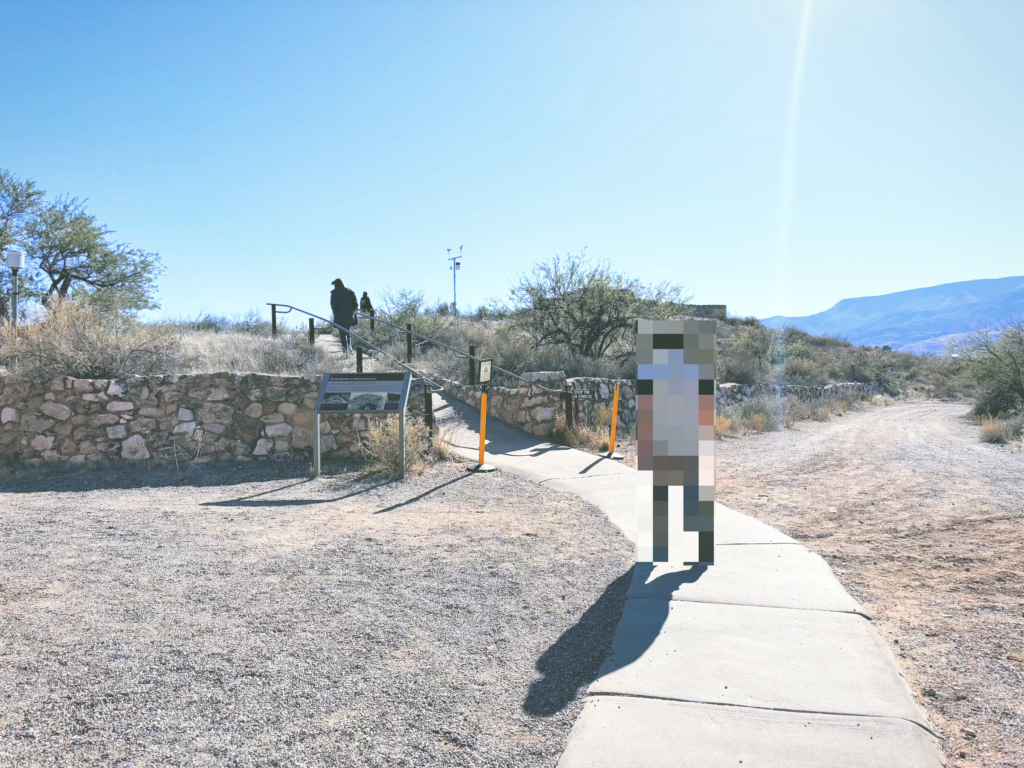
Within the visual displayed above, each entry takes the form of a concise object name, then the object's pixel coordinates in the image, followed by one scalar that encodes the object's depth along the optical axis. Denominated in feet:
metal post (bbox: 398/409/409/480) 30.01
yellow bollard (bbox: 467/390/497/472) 31.91
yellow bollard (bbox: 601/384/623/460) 37.22
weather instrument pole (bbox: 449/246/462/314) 115.55
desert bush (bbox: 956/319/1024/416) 67.51
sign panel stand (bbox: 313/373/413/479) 30.26
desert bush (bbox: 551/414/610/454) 40.11
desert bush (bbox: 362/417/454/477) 30.78
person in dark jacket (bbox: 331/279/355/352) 58.08
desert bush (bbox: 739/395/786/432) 57.31
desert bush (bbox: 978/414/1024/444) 46.60
